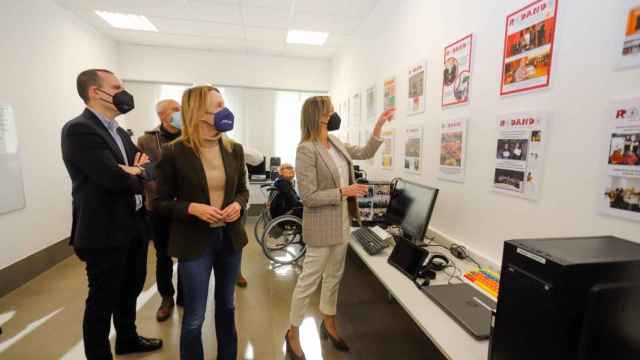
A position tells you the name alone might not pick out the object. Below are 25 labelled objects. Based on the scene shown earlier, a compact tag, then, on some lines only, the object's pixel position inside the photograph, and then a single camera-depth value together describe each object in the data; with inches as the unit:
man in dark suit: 53.4
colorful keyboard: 52.6
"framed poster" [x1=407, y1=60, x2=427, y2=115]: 87.0
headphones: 58.1
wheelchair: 117.7
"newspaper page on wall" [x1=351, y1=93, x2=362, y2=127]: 147.5
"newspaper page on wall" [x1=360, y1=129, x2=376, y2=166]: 133.5
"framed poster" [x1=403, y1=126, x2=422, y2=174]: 89.5
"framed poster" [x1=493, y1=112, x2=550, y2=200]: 50.5
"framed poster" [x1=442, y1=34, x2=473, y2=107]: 68.0
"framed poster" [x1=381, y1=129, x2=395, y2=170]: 109.3
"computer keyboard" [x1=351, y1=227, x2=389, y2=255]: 71.7
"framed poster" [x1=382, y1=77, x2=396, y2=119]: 107.5
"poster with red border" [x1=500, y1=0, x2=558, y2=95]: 48.9
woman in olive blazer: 50.9
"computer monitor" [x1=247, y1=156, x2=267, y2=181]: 190.5
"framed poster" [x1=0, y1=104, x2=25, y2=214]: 99.6
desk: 38.4
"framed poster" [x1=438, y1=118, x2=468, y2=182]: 69.4
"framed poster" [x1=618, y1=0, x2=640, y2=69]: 37.4
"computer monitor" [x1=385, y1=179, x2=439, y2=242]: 66.9
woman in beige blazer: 62.4
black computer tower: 24.5
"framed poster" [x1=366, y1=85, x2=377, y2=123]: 126.6
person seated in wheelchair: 120.3
